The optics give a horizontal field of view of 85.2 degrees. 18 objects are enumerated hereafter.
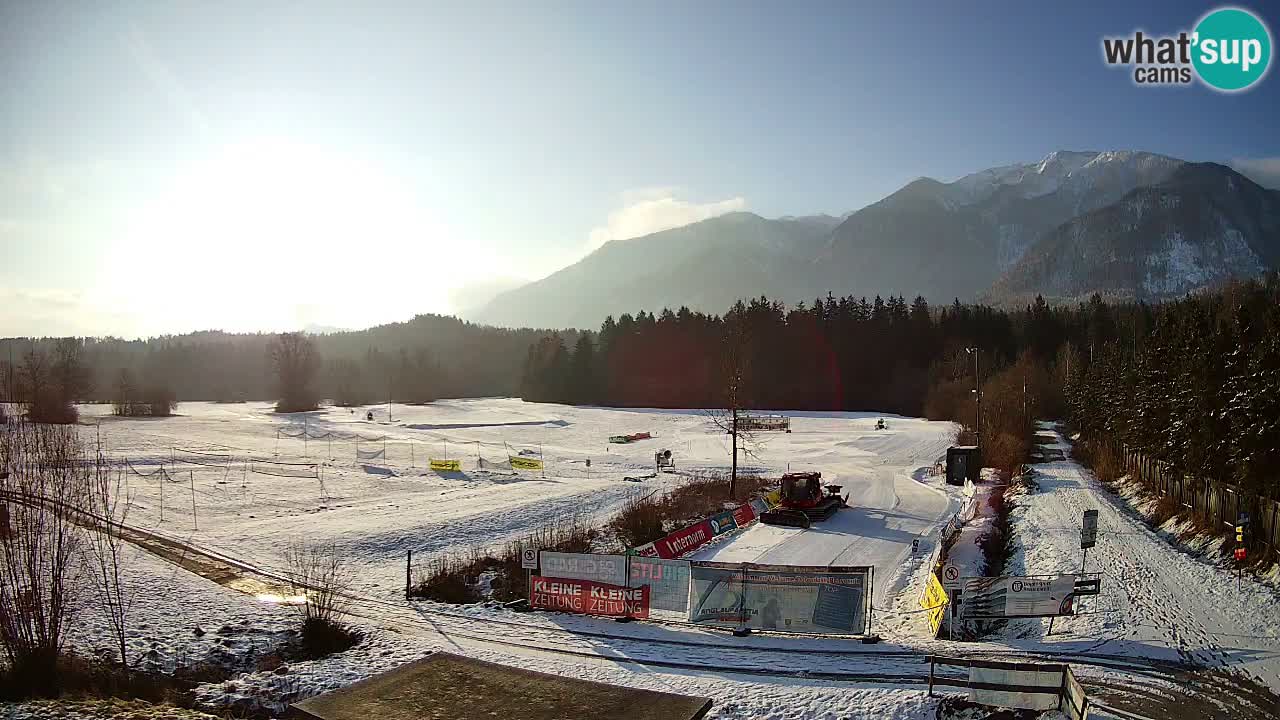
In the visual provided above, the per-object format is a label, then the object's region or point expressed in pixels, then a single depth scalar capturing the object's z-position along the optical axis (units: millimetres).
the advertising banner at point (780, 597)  18375
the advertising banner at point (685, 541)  27181
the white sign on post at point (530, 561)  21141
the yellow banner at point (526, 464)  56906
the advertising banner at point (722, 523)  32272
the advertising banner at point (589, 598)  20062
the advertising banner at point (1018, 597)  18203
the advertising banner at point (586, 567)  20328
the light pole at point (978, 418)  58734
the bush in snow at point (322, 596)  17406
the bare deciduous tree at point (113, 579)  14609
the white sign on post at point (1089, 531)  21594
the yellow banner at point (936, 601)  18391
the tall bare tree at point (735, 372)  42875
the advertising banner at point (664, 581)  19781
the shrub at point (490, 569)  22547
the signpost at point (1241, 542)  21656
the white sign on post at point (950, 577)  18406
